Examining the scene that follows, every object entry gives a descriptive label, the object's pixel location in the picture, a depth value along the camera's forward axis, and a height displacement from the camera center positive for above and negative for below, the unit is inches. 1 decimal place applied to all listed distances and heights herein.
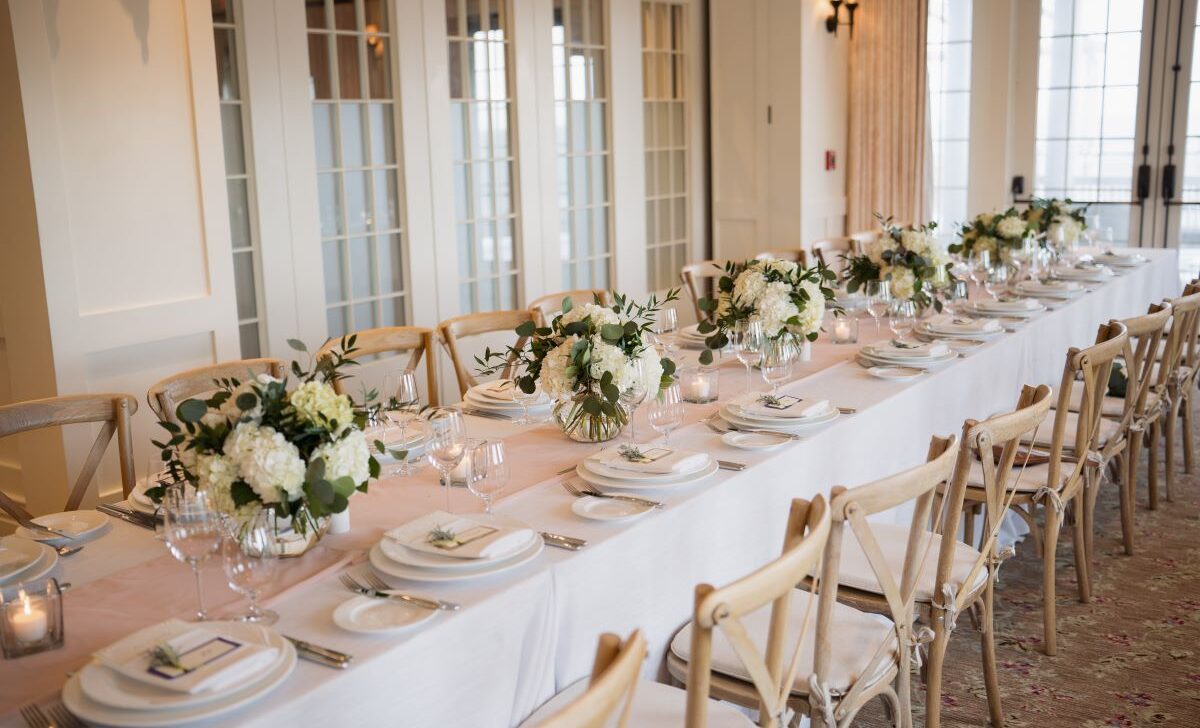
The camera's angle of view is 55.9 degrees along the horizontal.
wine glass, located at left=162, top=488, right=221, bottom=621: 73.2 -22.4
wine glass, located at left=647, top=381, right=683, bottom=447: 110.1 -23.4
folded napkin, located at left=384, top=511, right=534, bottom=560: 82.7 -27.1
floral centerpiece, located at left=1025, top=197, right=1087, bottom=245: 229.1 -12.9
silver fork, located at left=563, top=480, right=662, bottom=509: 97.3 -28.3
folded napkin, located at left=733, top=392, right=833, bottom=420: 119.4 -25.9
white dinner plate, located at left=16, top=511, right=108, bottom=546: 93.7 -28.5
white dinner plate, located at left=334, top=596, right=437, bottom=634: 73.2 -28.9
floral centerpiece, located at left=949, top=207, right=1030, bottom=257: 205.5 -13.6
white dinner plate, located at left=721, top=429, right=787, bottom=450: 113.0 -27.6
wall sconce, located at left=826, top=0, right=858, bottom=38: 311.3 +40.5
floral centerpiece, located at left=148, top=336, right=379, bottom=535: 78.4 -18.9
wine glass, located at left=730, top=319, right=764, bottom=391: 133.3 -20.9
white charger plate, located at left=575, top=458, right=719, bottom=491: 100.2 -27.6
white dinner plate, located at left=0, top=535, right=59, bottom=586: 85.0 -28.5
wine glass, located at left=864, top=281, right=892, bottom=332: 165.8 -19.1
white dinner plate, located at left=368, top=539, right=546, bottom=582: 80.0 -28.0
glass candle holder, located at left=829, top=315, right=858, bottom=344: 168.7 -24.9
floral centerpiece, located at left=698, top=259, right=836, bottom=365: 135.0 -16.3
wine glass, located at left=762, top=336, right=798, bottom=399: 130.9 -22.4
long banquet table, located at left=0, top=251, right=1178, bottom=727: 71.0 -29.8
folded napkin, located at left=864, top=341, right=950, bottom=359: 150.5 -25.2
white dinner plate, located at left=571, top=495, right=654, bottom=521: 93.2 -28.2
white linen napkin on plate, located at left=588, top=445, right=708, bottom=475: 102.1 -26.6
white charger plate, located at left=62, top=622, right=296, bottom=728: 62.0 -28.9
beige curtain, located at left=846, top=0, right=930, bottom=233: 315.3 +13.8
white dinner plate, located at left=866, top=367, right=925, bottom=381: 143.2 -26.7
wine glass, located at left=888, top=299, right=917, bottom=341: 163.0 -22.4
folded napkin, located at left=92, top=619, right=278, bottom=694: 64.3 -27.8
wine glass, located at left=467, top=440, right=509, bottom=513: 88.1 -22.9
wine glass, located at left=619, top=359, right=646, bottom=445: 110.8 -21.3
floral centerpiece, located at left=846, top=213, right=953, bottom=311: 167.2 -15.3
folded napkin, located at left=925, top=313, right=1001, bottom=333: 167.2 -24.6
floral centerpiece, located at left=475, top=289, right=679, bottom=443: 110.1 -18.7
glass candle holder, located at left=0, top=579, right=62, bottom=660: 71.7 -27.4
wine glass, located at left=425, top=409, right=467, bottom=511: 94.0 -22.4
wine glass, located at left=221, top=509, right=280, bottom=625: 72.5 -24.4
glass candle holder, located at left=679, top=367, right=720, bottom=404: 132.8 -25.6
